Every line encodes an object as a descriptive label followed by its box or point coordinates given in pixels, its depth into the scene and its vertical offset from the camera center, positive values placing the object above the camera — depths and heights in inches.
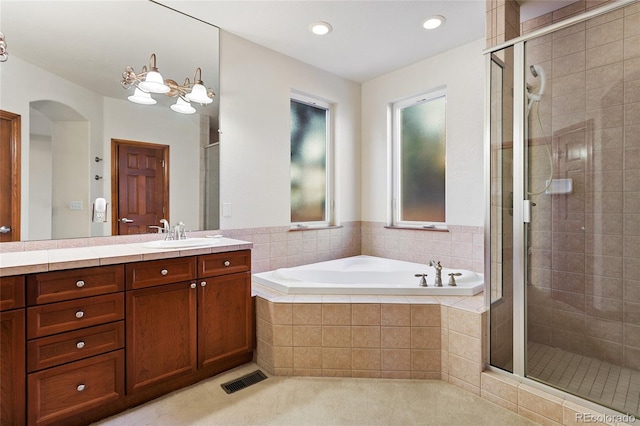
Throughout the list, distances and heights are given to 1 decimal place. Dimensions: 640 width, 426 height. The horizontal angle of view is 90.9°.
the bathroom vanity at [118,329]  57.2 -25.1
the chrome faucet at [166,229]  90.1 -4.7
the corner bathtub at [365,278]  87.3 -21.3
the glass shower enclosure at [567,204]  73.2 +2.2
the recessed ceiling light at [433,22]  96.0 +59.7
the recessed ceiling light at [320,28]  99.1 +59.6
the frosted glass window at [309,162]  130.6 +21.9
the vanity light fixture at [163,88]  87.1 +36.5
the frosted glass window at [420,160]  125.4 +22.1
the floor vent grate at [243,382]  78.4 -43.4
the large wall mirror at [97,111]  73.4 +27.2
